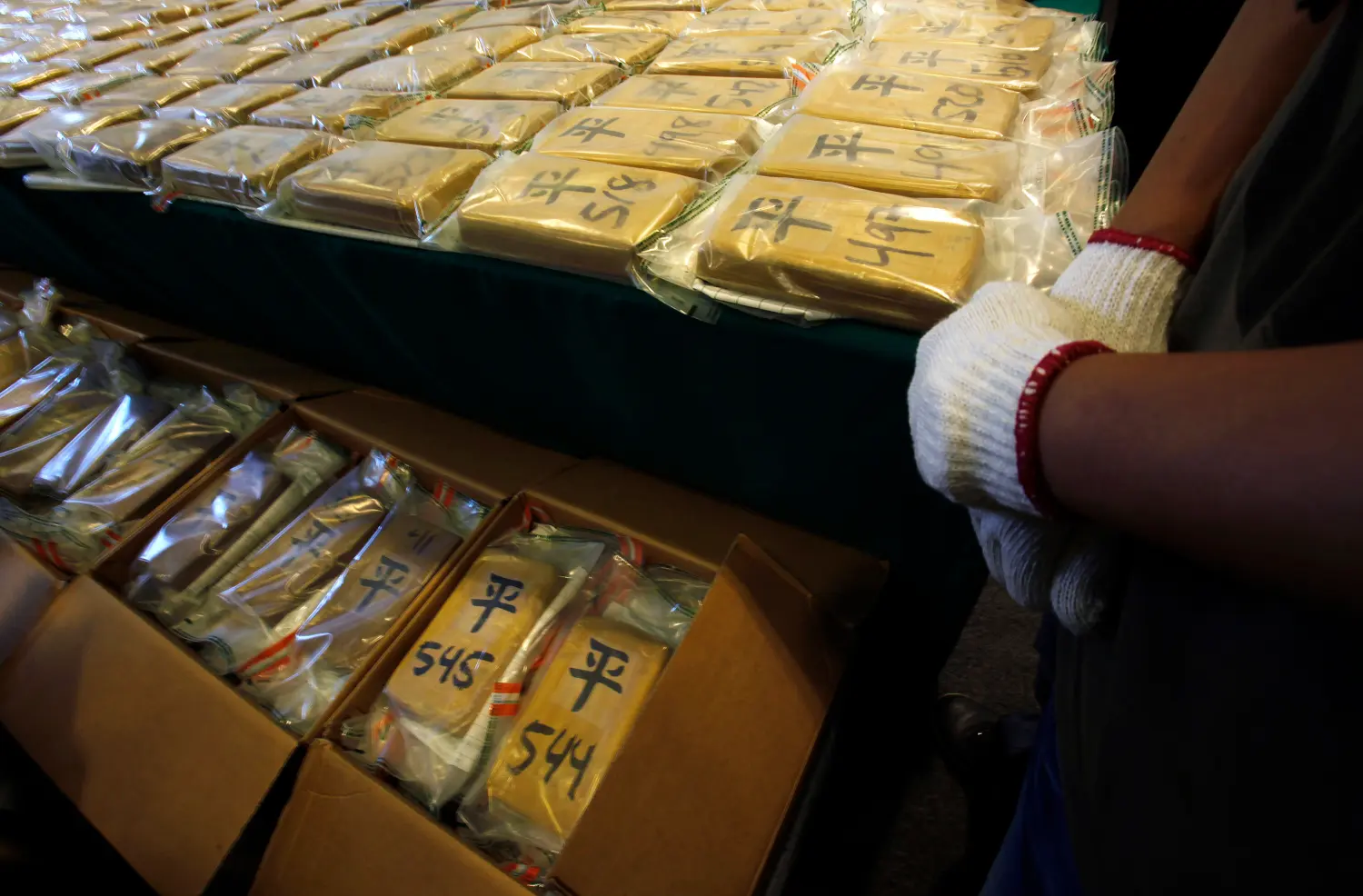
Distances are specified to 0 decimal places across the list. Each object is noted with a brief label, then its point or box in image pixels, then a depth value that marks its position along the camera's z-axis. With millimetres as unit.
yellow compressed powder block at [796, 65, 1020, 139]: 912
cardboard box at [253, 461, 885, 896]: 691
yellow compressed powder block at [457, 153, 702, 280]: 789
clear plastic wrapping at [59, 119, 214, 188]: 1206
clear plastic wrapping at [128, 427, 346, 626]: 1067
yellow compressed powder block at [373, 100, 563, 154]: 1077
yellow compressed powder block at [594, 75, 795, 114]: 1043
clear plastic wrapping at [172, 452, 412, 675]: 1012
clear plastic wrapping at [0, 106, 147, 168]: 1329
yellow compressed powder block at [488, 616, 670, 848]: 773
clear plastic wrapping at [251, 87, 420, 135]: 1249
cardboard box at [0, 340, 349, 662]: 1054
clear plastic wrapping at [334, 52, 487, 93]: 1346
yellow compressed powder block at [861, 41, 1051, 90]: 1005
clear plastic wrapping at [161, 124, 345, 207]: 1088
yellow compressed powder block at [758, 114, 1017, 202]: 801
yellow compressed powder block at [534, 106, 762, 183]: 919
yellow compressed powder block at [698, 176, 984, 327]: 651
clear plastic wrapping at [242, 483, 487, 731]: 958
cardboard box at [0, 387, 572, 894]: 835
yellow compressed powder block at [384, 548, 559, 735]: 859
